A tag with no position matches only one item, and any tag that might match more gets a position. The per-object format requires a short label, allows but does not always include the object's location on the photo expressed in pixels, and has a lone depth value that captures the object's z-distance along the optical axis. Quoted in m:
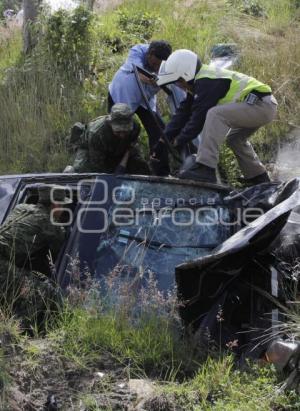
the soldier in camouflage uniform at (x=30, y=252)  8.57
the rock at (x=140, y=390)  6.89
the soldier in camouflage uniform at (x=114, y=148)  11.74
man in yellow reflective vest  11.23
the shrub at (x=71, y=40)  18.23
